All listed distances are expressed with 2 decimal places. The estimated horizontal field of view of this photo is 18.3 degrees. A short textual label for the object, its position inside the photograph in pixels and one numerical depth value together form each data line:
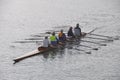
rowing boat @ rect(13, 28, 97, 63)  27.39
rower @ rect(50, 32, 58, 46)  30.26
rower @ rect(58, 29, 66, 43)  31.86
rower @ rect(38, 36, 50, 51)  29.10
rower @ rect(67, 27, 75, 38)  33.53
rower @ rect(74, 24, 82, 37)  34.59
